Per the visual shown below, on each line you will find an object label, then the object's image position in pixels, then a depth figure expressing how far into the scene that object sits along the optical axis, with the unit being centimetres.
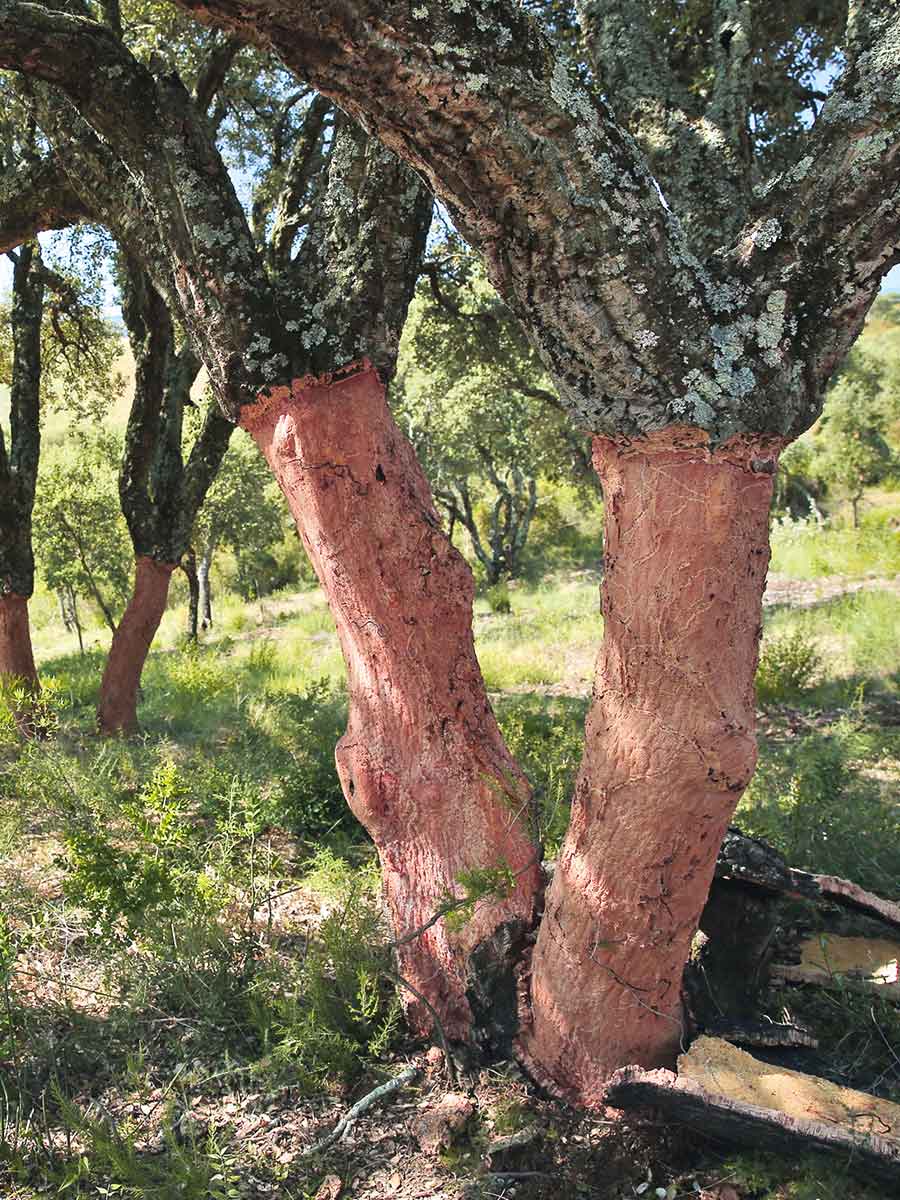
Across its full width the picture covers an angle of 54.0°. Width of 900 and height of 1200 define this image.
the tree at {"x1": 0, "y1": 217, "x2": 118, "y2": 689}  726
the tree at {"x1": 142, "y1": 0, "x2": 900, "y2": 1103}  214
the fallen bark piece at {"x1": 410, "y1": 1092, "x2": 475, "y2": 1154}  277
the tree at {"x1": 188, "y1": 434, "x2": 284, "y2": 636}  1983
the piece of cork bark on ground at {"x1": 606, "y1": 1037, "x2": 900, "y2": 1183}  244
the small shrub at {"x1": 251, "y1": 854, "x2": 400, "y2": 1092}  305
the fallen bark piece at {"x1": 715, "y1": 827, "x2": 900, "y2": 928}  324
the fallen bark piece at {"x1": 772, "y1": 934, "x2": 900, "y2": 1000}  321
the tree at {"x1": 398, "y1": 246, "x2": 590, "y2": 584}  931
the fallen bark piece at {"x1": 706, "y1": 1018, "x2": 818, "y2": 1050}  286
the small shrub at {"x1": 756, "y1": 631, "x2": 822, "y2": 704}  754
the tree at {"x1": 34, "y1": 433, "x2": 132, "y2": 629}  1609
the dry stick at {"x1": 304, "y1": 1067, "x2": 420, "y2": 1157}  277
